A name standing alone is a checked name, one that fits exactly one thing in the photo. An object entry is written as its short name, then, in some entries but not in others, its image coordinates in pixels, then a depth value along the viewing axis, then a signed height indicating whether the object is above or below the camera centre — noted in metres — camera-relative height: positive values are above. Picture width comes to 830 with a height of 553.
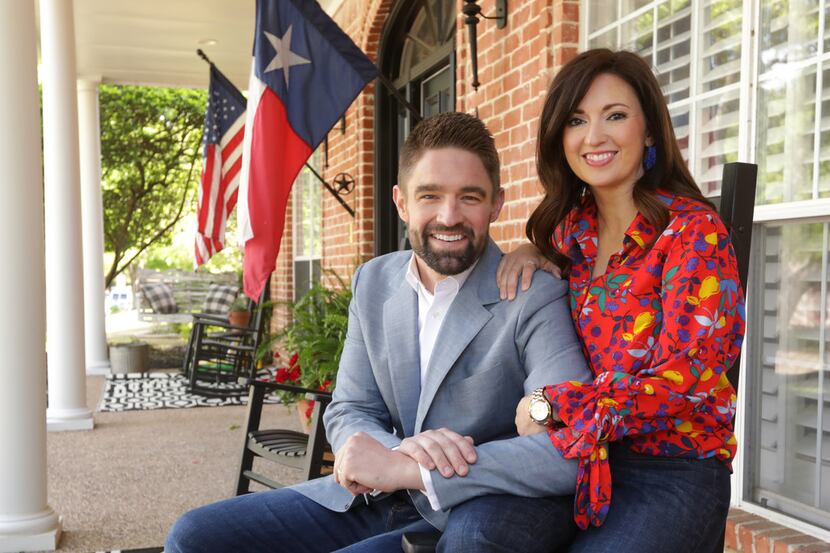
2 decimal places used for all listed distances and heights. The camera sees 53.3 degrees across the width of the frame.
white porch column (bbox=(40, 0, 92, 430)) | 5.74 +0.23
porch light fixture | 3.68 +1.07
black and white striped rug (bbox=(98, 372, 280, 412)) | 7.04 -1.30
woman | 1.52 -0.14
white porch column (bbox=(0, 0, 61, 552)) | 3.34 -0.21
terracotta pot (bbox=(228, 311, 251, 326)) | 10.06 -0.78
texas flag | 4.00 +0.75
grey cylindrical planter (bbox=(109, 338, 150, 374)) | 8.86 -1.13
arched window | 5.33 +1.23
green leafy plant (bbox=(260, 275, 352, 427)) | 4.34 -0.49
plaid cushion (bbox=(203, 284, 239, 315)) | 9.86 -0.54
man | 1.67 -0.29
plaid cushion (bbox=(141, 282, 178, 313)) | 11.02 -0.60
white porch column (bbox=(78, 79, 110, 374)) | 9.13 -0.06
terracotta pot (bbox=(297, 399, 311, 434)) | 4.41 -0.86
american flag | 6.50 +0.76
